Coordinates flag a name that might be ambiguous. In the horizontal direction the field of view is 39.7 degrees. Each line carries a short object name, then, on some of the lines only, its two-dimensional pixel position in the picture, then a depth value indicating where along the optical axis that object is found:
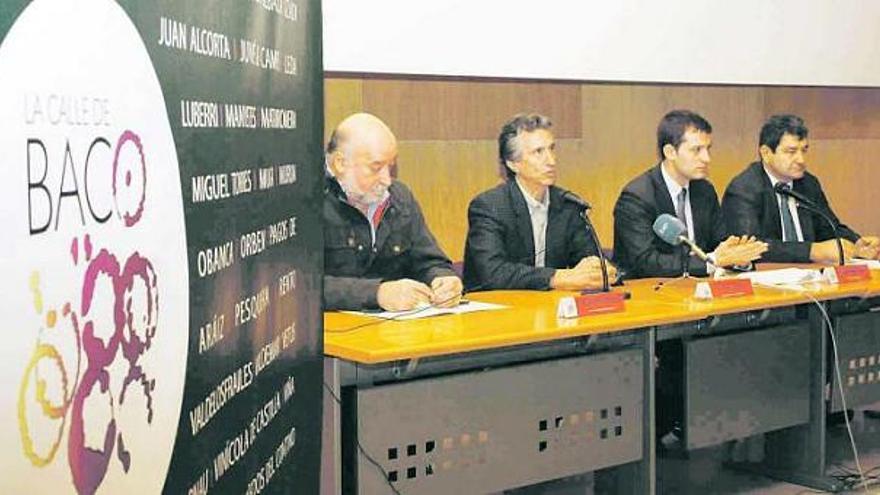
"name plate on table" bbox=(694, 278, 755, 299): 4.32
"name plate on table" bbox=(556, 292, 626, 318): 3.84
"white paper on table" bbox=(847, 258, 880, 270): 5.16
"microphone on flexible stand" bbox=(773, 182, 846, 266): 5.02
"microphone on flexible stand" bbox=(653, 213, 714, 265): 4.60
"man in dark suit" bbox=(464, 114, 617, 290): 4.45
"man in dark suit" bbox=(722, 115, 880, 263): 5.45
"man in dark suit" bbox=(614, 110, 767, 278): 4.88
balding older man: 4.02
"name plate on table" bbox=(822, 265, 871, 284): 4.77
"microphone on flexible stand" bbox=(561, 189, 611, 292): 4.17
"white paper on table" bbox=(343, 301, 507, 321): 3.79
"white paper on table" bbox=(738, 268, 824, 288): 4.71
